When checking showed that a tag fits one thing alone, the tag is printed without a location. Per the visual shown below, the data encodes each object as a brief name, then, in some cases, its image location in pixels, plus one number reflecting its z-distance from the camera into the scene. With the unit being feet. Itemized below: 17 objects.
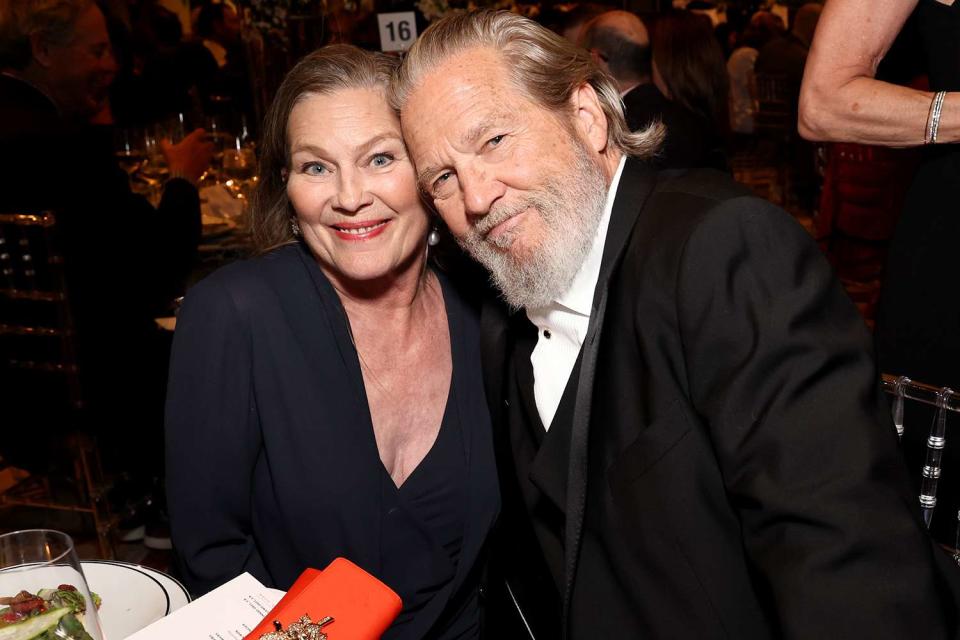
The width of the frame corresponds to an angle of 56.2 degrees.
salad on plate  3.12
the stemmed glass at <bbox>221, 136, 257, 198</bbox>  13.84
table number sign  15.02
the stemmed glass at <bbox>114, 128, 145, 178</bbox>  13.98
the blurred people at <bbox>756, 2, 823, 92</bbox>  23.91
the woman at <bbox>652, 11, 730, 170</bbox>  16.22
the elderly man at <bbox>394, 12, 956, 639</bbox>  3.64
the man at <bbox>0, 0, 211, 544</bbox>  10.06
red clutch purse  3.64
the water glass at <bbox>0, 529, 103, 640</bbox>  3.15
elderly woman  5.91
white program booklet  3.81
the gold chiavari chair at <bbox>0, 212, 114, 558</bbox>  10.01
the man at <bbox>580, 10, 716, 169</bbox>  13.98
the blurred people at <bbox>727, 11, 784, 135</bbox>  28.40
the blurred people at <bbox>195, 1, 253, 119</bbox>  16.01
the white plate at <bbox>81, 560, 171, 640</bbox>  4.09
